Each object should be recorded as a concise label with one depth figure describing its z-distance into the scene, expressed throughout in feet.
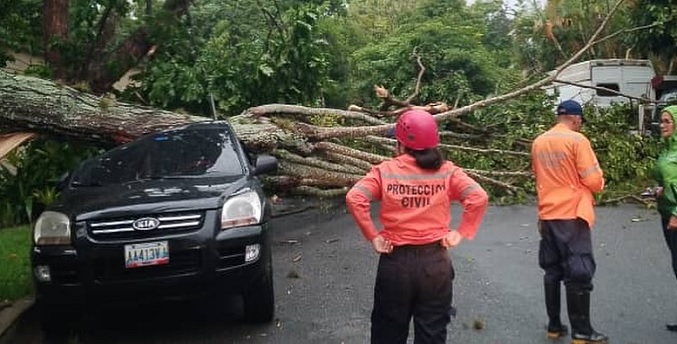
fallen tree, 25.90
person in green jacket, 15.70
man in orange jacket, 15.37
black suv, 15.84
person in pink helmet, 11.99
